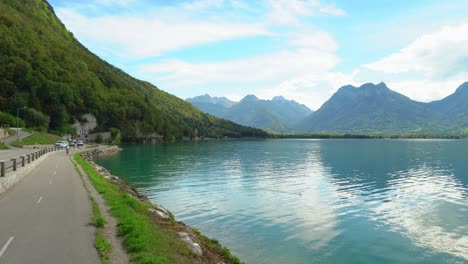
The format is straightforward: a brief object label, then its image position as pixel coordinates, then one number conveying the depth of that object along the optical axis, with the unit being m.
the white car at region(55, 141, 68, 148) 114.44
